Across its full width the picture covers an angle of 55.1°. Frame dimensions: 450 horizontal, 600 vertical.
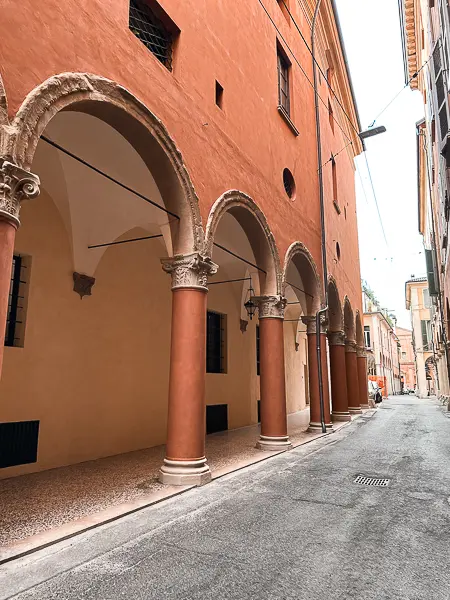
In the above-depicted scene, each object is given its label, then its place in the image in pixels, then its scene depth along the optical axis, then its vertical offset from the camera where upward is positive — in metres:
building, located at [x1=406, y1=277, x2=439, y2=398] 46.28 +5.32
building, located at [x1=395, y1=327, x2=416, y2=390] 94.56 +4.18
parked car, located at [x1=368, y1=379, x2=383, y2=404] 28.14 -0.84
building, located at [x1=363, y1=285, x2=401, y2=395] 48.54 +5.11
